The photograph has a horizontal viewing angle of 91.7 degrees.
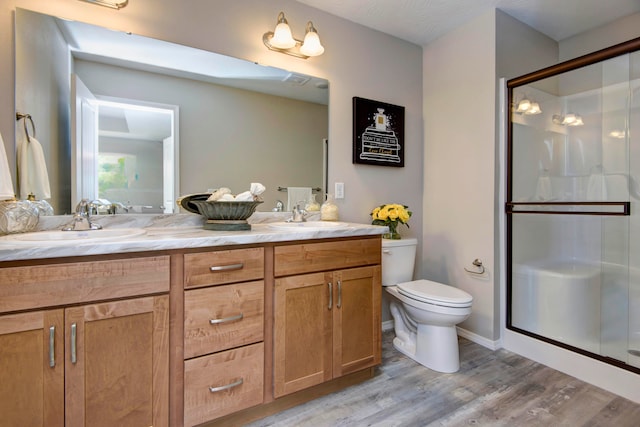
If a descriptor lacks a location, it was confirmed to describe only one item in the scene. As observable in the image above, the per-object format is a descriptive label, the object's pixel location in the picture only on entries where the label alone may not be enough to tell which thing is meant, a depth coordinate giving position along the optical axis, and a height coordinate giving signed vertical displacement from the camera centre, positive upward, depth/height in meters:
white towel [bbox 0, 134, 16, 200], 1.16 +0.13
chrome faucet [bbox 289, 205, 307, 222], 2.03 -0.01
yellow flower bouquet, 2.19 -0.02
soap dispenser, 2.13 +0.01
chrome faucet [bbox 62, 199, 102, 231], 1.41 -0.03
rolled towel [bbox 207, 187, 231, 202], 1.60 +0.10
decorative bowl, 1.51 +0.02
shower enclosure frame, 1.70 +0.05
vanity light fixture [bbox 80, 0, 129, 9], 1.50 +1.02
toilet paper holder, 2.21 -0.38
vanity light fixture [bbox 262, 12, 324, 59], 1.85 +1.06
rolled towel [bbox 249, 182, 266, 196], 1.68 +0.13
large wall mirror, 1.46 +0.54
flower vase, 2.23 -0.15
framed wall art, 2.29 +0.62
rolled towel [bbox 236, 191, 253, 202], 1.56 +0.08
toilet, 1.81 -0.59
